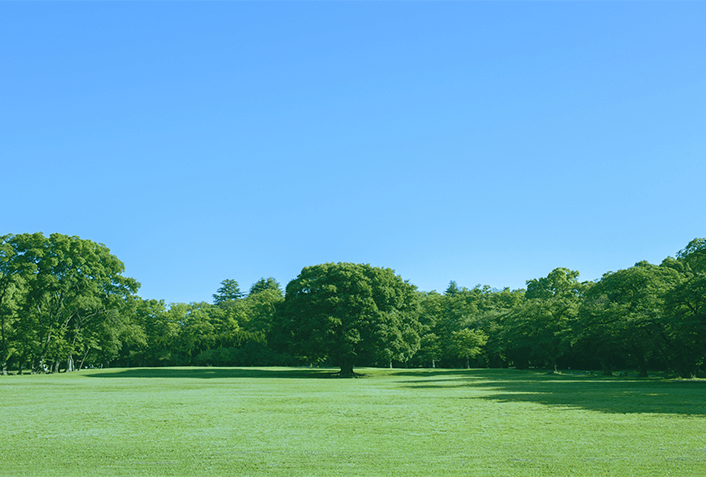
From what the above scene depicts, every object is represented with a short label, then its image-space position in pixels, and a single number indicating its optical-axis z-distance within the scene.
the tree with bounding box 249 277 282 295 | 156.25
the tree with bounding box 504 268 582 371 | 58.59
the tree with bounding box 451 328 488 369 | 71.25
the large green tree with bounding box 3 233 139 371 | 56.66
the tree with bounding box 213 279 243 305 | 165.25
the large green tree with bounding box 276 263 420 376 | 51.78
